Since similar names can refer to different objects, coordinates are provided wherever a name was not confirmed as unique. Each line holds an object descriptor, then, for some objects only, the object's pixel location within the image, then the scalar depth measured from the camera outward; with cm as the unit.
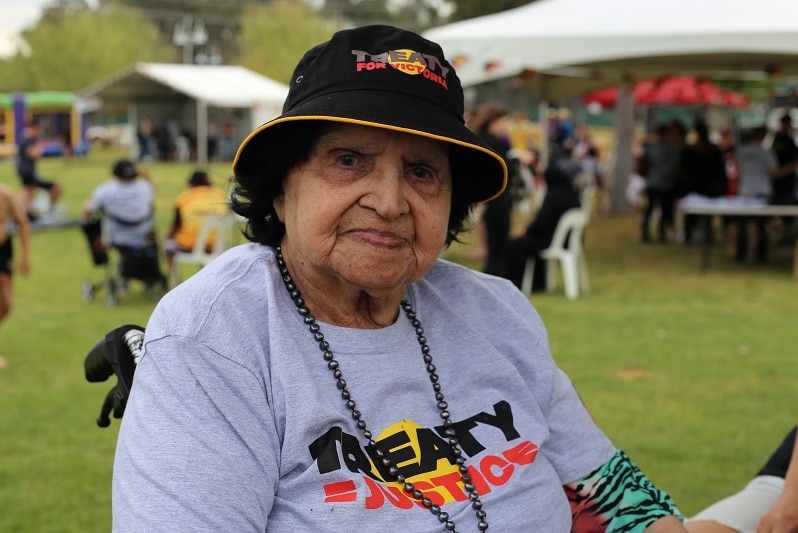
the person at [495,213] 1065
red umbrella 2281
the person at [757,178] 1262
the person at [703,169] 1457
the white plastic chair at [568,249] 1011
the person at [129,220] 1041
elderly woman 176
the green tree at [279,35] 5769
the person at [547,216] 995
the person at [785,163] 1270
